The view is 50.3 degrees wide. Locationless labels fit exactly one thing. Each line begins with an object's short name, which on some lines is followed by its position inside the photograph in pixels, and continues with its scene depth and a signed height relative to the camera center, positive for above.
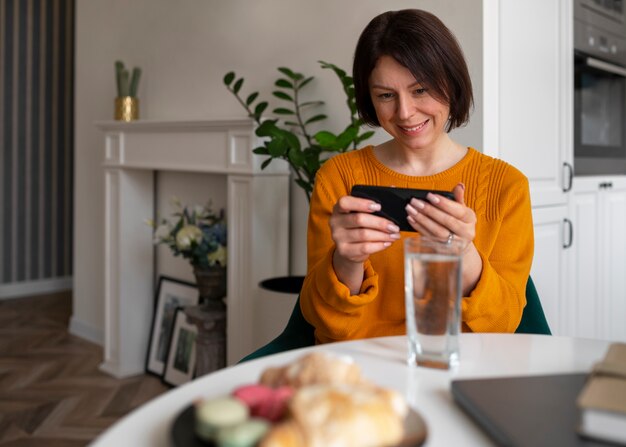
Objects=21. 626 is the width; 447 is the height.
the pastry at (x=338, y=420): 0.47 -0.14
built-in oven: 2.60 +0.57
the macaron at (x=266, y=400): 0.52 -0.14
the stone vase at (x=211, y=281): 2.81 -0.24
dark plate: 0.52 -0.17
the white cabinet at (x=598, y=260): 2.59 -0.13
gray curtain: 5.06 +0.67
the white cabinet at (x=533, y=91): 2.08 +0.46
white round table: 0.60 -0.17
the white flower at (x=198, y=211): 2.88 +0.06
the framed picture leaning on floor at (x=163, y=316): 3.28 -0.46
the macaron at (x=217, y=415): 0.49 -0.14
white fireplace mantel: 2.60 +0.04
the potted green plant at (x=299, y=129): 2.15 +0.35
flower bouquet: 2.76 -0.08
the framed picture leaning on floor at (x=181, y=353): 3.08 -0.60
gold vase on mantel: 3.29 +0.58
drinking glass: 0.78 -0.09
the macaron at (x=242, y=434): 0.47 -0.15
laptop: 0.56 -0.17
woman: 1.20 +0.10
